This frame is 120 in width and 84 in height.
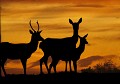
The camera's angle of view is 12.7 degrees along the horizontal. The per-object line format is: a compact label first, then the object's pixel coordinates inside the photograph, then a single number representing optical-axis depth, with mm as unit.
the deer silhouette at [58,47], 30797
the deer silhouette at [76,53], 30389
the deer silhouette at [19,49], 30688
